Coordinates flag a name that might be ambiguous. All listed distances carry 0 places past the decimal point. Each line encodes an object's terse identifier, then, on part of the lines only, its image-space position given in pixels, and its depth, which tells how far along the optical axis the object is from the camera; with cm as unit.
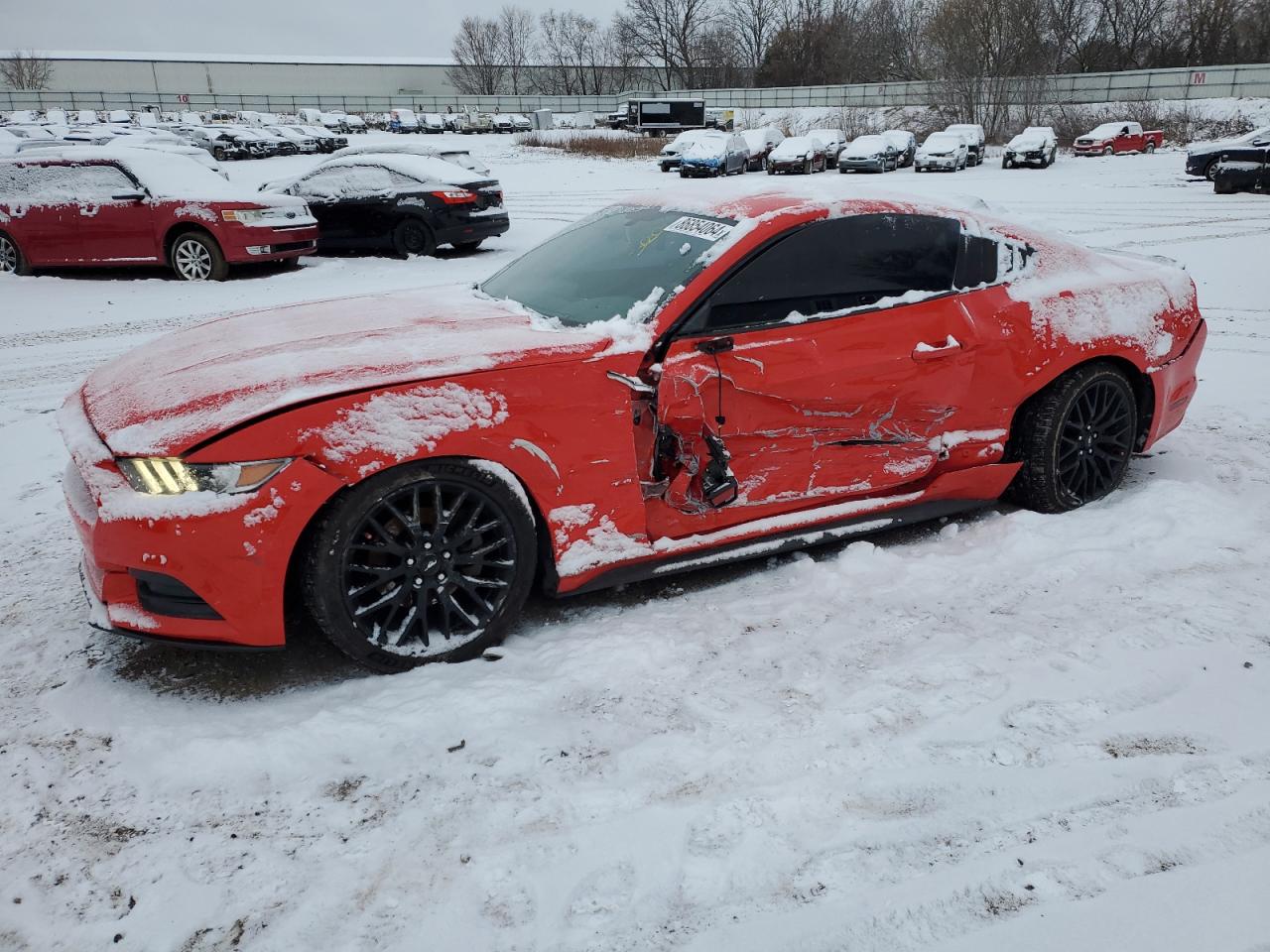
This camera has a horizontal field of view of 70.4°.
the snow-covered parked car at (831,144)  3027
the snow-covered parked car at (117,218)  1062
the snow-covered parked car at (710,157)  2681
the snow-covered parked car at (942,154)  2722
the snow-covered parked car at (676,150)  2794
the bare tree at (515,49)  9081
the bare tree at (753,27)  8194
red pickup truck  3203
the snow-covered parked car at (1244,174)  1839
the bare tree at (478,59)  8825
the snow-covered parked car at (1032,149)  2842
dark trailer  4922
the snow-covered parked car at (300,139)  4047
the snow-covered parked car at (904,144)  2939
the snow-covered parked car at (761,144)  3002
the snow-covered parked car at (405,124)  5403
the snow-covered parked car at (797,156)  2820
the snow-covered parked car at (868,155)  2811
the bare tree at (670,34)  8575
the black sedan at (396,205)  1231
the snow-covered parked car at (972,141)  2880
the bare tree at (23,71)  6856
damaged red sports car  272
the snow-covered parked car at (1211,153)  1942
